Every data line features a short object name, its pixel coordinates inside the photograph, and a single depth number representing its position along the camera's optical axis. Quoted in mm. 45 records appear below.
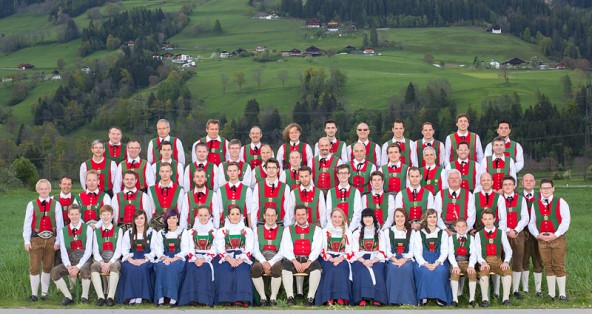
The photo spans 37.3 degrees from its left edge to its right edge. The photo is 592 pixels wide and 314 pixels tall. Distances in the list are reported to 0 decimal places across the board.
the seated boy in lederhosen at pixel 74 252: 12852
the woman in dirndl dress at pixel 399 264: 12648
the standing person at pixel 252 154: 15055
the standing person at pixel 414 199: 13367
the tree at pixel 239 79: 110081
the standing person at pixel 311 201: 13570
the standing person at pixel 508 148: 14617
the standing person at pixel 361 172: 14336
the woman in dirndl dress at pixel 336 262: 12625
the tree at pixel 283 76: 112412
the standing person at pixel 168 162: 14281
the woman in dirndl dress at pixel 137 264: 12766
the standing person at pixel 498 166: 14195
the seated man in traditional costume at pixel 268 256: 12711
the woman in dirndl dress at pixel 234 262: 12654
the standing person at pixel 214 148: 14914
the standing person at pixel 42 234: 13258
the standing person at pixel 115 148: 14594
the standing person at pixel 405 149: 14969
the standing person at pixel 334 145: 14930
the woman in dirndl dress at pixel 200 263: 12641
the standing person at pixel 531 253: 13375
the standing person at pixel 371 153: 15205
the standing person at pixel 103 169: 14188
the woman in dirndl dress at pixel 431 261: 12578
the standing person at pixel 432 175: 13953
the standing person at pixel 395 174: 14008
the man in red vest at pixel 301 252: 12648
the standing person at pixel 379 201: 13461
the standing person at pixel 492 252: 12594
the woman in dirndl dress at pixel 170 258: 12672
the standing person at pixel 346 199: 13422
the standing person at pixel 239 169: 14312
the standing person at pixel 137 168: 14109
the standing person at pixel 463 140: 14695
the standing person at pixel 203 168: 14438
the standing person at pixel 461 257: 12578
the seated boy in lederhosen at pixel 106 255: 12680
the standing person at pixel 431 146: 15016
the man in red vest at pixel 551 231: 13016
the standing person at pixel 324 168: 14492
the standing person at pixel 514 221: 13172
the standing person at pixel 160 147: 14670
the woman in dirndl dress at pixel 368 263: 12688
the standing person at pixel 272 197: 13570
